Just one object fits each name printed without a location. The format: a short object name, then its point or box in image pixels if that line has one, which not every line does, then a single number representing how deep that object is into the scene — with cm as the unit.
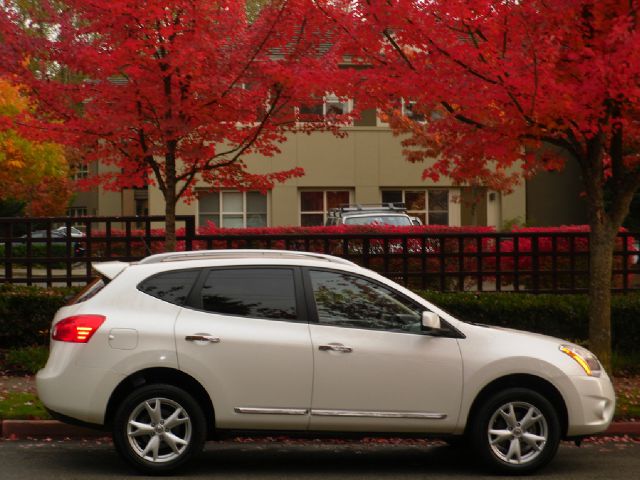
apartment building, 3431
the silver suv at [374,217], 2506
